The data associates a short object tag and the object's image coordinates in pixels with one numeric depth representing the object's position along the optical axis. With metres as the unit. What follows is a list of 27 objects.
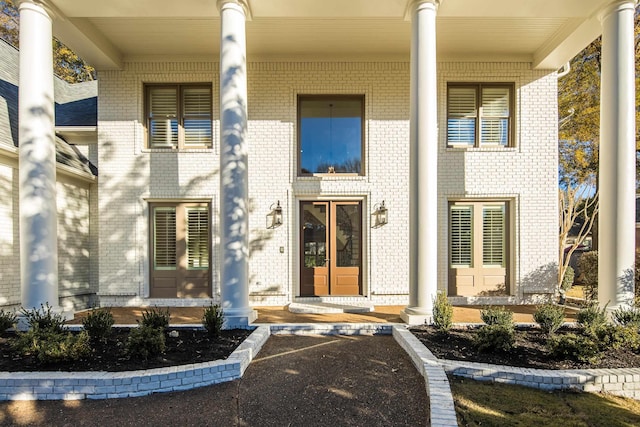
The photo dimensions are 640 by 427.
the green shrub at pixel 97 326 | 5.26
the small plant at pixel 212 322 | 5.59
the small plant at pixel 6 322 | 5.54
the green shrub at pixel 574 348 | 4.53
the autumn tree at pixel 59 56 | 14.50
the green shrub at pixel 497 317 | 5.12
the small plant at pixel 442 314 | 5.69
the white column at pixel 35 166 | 6.28
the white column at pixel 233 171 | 6.23
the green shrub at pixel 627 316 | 5.56
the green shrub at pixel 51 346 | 4.33
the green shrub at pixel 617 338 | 4.98
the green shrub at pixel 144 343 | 4.56
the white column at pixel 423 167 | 6.32
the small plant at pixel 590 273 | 8.56
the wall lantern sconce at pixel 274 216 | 8.47
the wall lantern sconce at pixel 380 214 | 8.49
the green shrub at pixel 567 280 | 8.70
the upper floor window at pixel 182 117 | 8.88
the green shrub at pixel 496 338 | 4.82
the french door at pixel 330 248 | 8.70
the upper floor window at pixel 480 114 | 8.91
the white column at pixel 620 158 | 6.39
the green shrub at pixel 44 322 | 5.18
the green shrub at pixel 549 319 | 5.49
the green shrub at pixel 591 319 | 5.16
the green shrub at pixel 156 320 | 5.39
